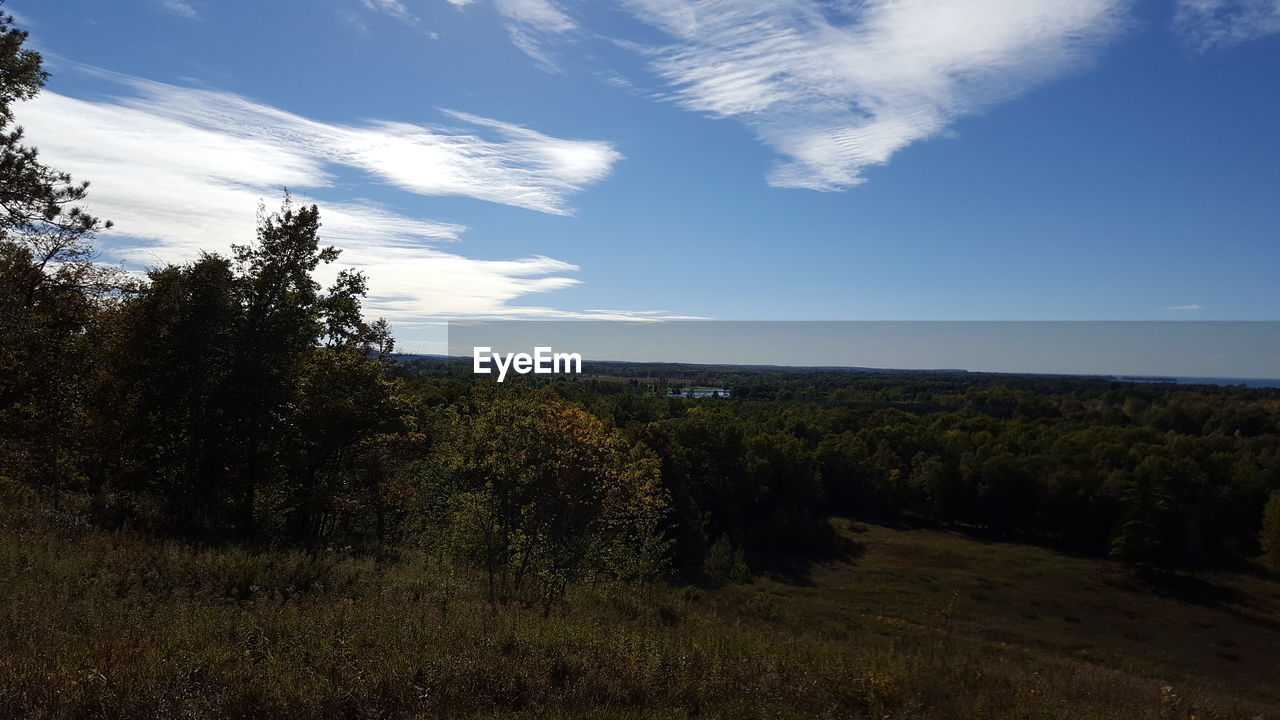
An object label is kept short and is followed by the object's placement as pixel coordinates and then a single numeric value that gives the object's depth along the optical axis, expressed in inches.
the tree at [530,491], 522.6
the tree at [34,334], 513.3
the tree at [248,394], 554.9
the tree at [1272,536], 2073.1
